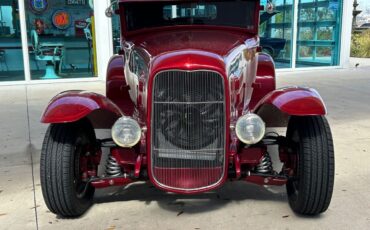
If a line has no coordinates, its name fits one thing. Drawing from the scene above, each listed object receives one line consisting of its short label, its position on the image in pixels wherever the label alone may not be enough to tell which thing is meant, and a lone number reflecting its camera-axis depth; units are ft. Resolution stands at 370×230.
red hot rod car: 9.76
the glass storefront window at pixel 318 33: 40.19
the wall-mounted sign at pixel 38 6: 33.14
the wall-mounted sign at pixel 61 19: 34.12
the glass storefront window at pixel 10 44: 32.71
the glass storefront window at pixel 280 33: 39.01
